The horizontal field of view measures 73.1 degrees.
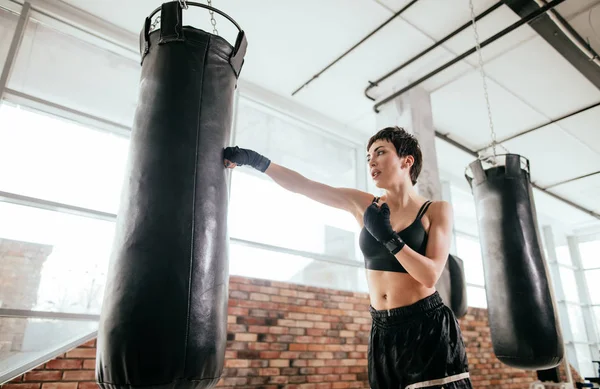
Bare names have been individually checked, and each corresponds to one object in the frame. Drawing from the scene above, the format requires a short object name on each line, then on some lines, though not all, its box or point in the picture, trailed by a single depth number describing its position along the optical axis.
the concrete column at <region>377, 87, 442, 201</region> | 4.11
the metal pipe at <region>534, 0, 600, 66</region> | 3.69
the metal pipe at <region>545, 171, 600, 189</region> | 6.86
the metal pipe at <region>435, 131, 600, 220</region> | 5.86
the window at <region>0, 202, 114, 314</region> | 3.01
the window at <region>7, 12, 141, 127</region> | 3.52
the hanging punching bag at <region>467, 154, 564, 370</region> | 2.75
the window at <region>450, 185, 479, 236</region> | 7.54
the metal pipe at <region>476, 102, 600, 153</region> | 5.01
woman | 1.59
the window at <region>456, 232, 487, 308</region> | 6.97
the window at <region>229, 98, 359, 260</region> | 4.40
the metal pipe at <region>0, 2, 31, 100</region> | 3.34
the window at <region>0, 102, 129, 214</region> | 3.22
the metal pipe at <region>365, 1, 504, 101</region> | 3.64
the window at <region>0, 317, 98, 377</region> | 2.80
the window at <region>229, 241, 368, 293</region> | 4.18
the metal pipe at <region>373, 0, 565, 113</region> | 3.43
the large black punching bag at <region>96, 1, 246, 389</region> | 1.17
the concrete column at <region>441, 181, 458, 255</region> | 6.95
